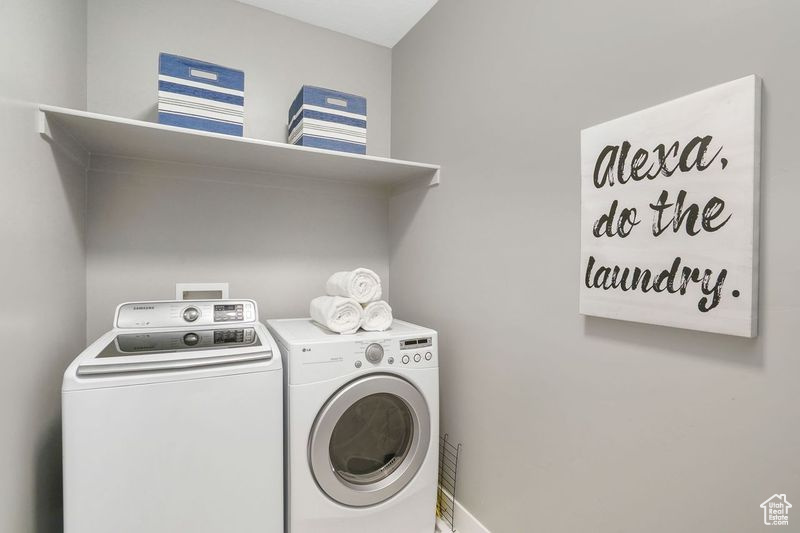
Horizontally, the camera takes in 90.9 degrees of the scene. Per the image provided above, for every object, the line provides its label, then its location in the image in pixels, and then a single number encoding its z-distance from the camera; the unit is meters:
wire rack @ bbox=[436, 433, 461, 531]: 1.91
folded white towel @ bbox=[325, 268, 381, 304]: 1.76
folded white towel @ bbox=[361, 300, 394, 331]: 1.75
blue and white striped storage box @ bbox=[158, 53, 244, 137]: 1.56
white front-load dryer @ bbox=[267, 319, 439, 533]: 1.51
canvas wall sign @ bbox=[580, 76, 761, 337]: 0.89
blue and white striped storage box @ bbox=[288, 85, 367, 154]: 1.83
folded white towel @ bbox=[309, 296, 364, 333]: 1.69
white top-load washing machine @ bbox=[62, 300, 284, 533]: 1.19
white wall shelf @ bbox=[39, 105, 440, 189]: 1.44
